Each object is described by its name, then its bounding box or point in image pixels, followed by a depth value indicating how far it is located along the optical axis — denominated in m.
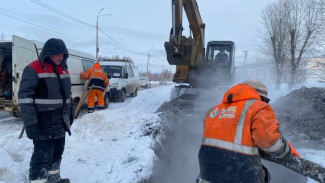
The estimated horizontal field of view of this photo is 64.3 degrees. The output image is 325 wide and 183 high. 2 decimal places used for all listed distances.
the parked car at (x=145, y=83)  29.75
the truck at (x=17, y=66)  7.06
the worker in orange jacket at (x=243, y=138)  2.14
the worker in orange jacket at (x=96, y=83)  8.89
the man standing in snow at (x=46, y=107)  3.11
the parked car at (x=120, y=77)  12.92
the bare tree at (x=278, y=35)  24.34
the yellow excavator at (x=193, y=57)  8.12
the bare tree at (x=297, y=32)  20.84
